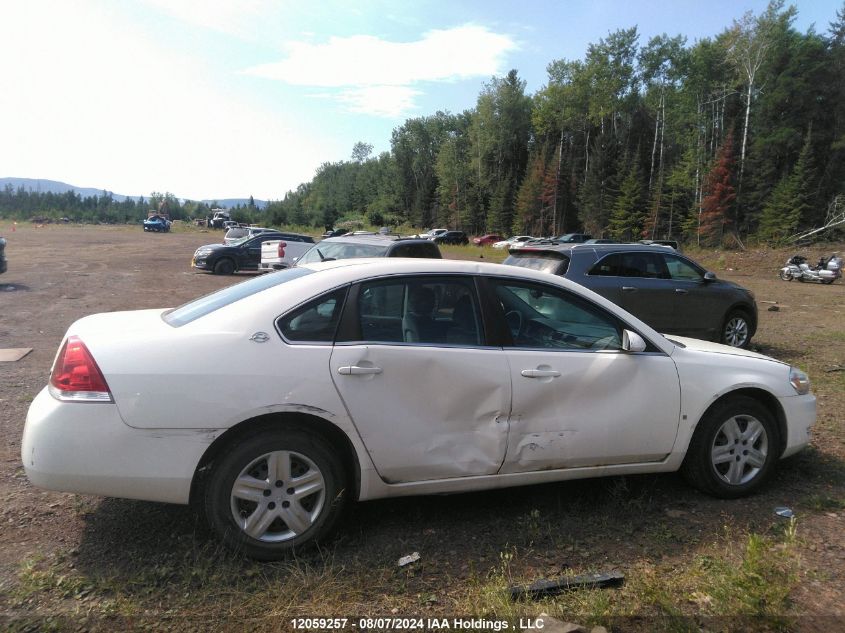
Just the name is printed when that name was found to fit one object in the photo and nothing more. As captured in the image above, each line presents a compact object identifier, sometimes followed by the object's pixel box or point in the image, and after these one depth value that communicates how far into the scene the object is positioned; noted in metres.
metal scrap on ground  2.94
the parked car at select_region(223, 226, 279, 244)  34.34
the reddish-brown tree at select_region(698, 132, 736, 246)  48.44
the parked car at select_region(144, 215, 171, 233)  64.94
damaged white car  3.03
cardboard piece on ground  7.67
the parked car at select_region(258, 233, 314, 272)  19.22
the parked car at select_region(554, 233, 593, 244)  45.56
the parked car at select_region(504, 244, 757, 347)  8.55
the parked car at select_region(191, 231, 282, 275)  22.09
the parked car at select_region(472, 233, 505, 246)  67.38
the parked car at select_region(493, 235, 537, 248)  53.31
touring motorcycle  25.22
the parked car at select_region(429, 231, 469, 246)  58.62
